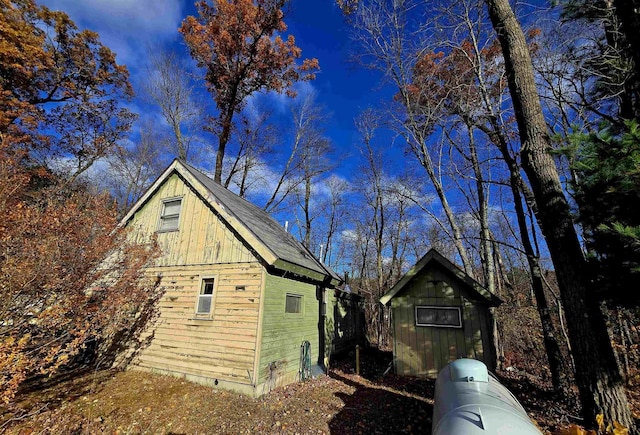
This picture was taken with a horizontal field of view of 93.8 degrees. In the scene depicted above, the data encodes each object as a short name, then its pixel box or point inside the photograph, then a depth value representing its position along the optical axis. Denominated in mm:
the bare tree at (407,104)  11516
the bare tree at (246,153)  21548
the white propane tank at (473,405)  3094
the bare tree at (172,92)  18750
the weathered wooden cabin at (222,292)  8109
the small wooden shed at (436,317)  9203
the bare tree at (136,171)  24098
